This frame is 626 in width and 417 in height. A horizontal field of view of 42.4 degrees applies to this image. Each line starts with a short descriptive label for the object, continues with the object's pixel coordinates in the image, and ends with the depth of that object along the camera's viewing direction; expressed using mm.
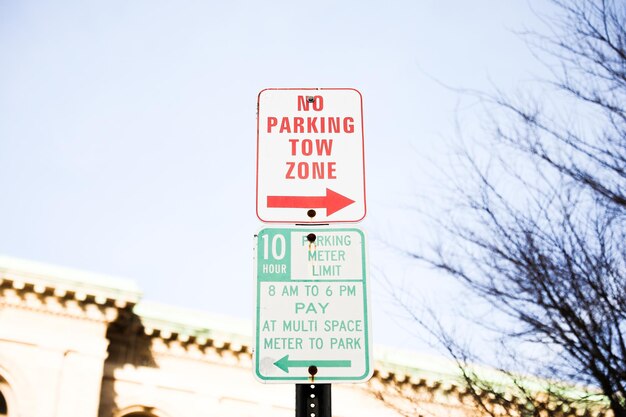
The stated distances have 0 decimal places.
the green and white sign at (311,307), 2645
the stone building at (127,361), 17578
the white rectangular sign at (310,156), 2875
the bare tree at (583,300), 6949
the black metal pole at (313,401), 2641
